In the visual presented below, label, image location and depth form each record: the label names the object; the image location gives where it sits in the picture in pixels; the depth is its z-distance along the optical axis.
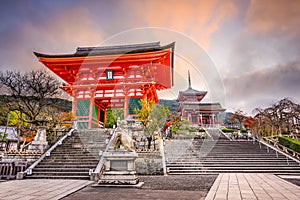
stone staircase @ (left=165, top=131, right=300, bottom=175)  9.81
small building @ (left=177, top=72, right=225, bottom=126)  32.53
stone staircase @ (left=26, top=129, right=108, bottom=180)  8.16
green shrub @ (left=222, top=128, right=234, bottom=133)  25.22
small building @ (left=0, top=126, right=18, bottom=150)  26.16
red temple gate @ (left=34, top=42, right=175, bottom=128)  16.67
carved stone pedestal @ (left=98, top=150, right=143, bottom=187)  5.90
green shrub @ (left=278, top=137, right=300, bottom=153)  11.57
